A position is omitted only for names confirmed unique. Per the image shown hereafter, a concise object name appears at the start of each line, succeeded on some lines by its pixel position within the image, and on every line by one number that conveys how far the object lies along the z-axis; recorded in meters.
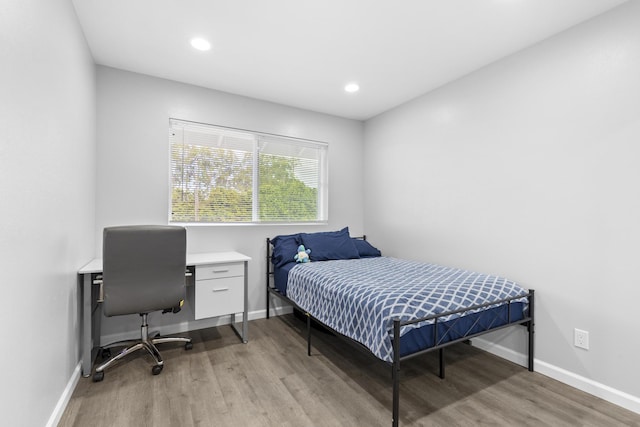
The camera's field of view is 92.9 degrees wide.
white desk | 2.33
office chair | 2.17
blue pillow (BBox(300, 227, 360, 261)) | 3.45
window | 3.23
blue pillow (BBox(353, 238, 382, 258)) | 3.76
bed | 1.77
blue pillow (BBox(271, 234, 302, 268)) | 3.35
